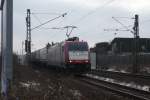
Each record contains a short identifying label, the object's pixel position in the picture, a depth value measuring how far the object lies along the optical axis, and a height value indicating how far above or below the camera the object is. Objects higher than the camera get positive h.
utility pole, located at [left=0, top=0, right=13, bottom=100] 7.98 +0.40
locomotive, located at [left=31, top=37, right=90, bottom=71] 35.84 +0.64
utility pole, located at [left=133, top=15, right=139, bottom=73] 44.03 +2.22
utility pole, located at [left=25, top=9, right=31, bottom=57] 60.53 +3.79
